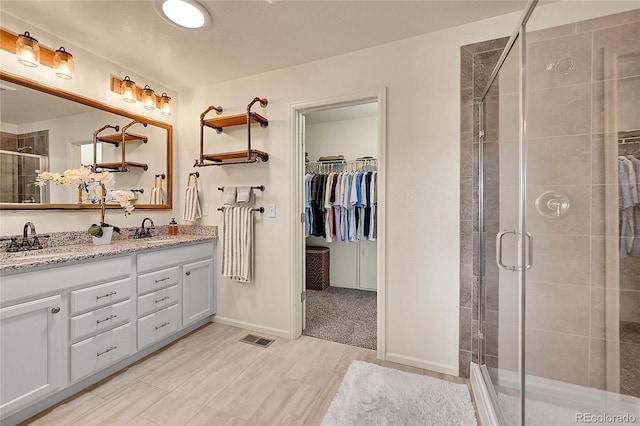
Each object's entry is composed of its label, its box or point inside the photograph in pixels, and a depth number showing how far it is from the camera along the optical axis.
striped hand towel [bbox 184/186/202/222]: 2.83
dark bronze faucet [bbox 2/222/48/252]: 1.82
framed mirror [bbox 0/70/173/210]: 1.87
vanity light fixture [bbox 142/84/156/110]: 2.62
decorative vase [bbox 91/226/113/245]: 2.18
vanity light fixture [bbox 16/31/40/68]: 1.78
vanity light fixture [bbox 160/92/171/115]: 2.79
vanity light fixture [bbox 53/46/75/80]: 1.97
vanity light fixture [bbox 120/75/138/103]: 2.44
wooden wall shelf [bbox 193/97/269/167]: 2.48
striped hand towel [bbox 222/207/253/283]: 2.62
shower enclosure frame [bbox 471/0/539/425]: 1.36
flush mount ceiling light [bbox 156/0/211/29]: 1.73
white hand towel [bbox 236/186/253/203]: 2.57
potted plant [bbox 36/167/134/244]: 2.01
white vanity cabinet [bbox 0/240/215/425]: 1.48
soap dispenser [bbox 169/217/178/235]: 2.94
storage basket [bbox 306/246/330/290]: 3.95
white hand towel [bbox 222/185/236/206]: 2.62
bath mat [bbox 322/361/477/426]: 1.57
